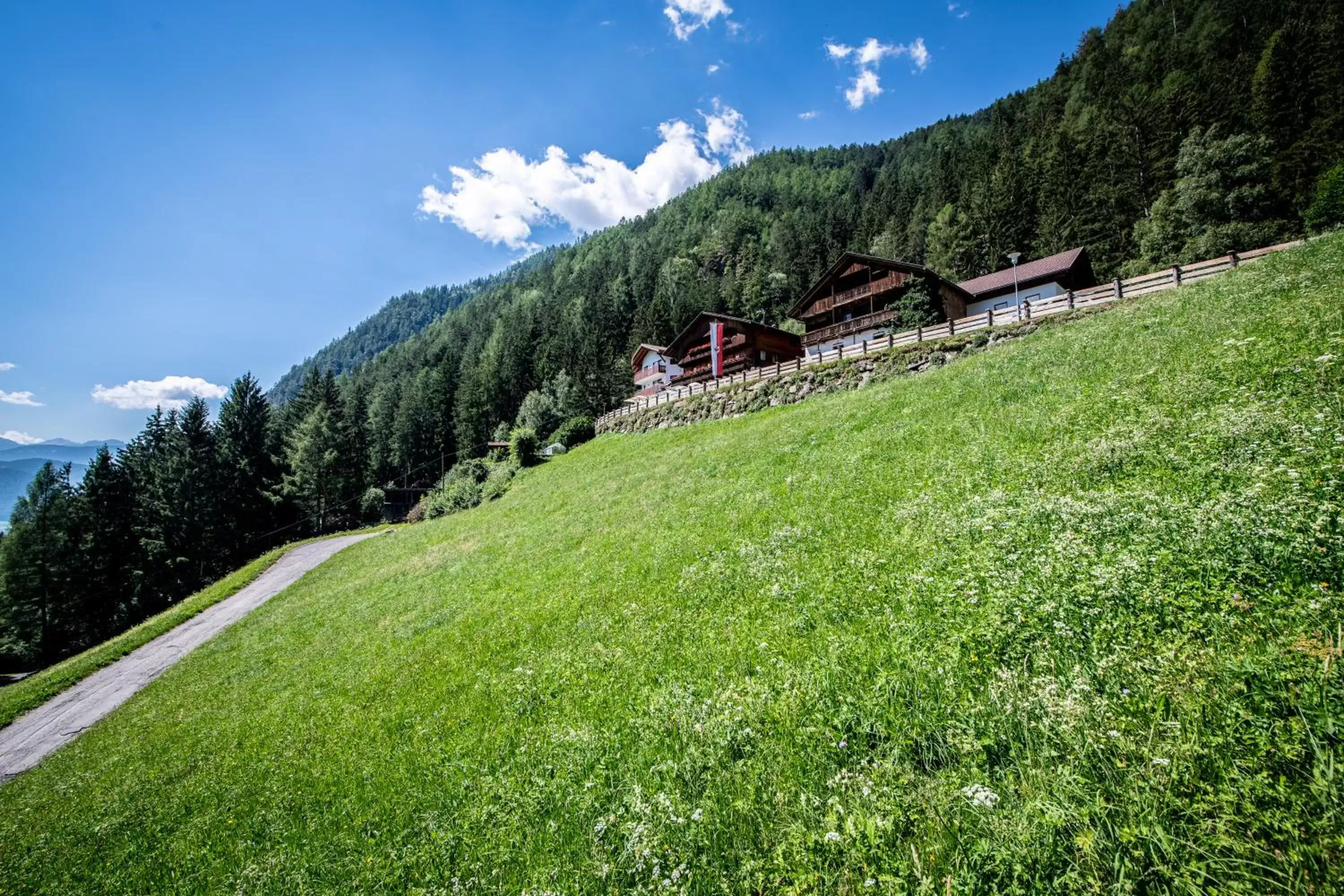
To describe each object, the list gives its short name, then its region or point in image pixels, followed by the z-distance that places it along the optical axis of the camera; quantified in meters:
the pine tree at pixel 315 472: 61.28
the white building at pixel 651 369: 72.25
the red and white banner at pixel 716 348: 54.94
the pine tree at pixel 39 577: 44.44
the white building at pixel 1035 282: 46.19
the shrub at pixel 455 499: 40.34
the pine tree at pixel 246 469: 55.31
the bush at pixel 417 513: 46.57
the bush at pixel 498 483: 38.31
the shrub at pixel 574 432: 49.09
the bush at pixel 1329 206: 36.75
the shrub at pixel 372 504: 60.59
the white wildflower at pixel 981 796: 3.73
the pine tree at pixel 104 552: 47.41
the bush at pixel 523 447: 42.47
